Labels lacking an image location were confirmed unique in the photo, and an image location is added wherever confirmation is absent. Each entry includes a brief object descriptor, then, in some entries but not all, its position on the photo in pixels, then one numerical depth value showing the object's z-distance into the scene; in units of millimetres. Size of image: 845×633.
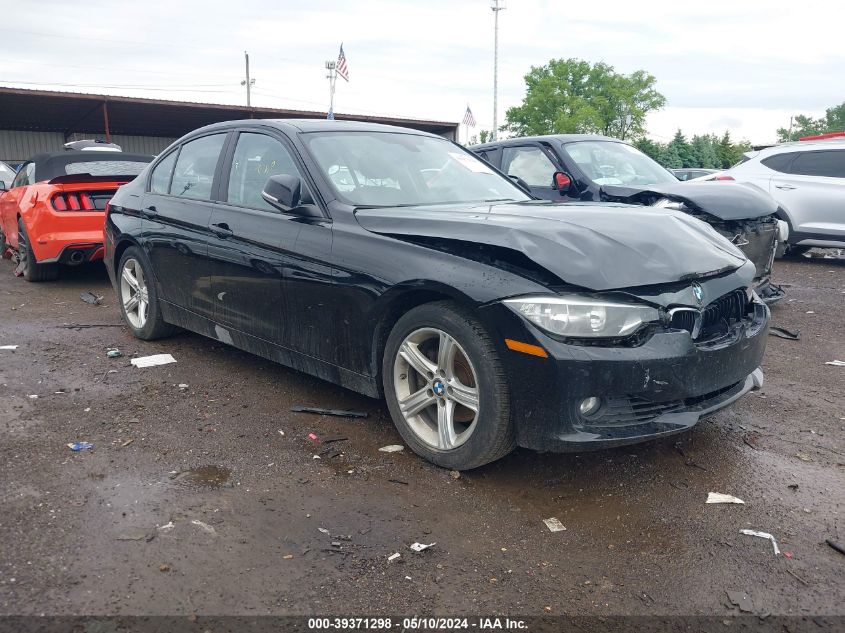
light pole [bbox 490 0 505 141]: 53094
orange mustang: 8125
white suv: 10367
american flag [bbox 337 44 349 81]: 24406
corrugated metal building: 26823
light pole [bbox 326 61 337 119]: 15629
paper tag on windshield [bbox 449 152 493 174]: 4918
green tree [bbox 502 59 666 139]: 78688
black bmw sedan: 3096
